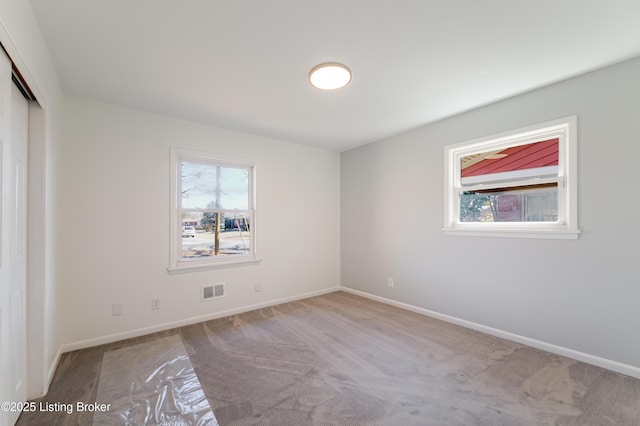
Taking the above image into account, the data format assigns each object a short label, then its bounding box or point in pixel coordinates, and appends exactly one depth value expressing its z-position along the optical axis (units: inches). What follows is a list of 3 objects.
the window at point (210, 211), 132.8
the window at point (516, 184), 101.5
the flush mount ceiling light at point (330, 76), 89.1
